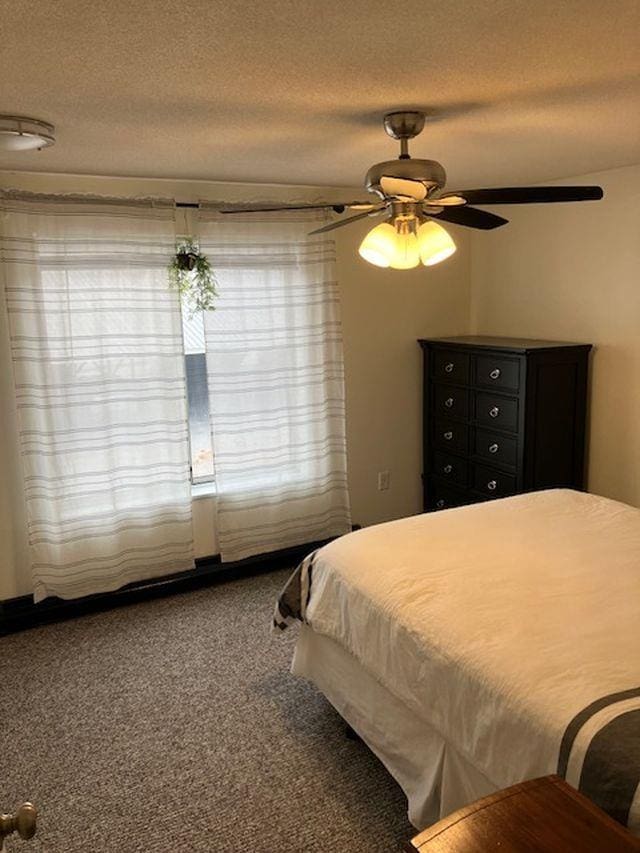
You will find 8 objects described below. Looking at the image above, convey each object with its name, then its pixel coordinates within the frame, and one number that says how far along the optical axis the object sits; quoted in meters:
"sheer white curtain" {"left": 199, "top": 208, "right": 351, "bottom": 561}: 3.73
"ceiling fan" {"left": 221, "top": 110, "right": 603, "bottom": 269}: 2.09
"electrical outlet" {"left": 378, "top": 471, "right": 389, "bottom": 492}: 4.46
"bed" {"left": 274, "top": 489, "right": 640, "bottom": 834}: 1.50
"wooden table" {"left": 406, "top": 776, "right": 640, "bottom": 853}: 1.08
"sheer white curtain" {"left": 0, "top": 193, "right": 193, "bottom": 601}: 3.26
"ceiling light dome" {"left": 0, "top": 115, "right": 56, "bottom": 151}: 2.20
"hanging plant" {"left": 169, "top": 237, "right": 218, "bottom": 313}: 3.55
